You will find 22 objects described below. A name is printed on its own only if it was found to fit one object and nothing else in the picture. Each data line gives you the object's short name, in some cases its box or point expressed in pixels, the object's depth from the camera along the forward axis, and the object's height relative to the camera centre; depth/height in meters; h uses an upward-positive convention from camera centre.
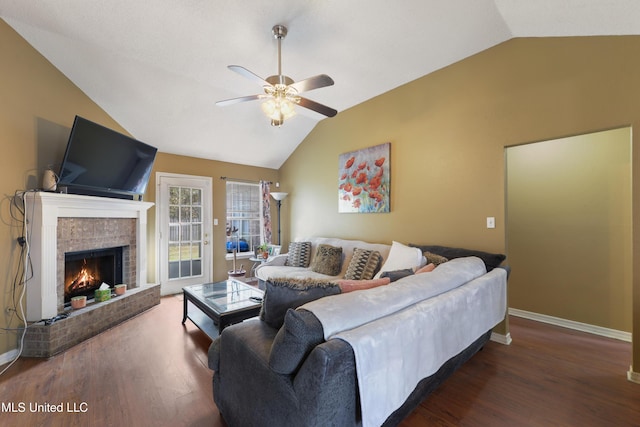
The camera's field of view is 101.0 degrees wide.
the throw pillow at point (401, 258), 2.67 -0.45
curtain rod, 4.91 +0.71
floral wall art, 3.61 +0.52
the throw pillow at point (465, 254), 2.46 -0.39
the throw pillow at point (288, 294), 1.44 -0.43
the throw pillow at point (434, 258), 2.52 -0.42
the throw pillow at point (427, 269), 2.13 -0.44
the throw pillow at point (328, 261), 3.68 -0.64
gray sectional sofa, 1.07 -0.65
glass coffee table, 2.38 -0.87
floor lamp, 5.08 +0.39
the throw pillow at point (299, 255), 4.18 -0.63
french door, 4.29 -0.23
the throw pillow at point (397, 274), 1.93 -0.44
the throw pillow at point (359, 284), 1.57 -0.43
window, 5.08 +0.00
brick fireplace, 2.44 -0.43
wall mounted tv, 2.64 +0.62
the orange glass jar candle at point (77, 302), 2.77 -0.90
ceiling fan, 2.08 +1.03
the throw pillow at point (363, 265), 3.21 -0.62
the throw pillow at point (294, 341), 1.09 -0.53
